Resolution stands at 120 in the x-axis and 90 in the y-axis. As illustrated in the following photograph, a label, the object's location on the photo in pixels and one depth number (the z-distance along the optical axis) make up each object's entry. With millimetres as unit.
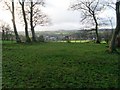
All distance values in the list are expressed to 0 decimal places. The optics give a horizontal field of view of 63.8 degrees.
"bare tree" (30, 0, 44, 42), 16322
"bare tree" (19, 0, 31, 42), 14590
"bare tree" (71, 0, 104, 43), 17283
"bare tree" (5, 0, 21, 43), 14873
